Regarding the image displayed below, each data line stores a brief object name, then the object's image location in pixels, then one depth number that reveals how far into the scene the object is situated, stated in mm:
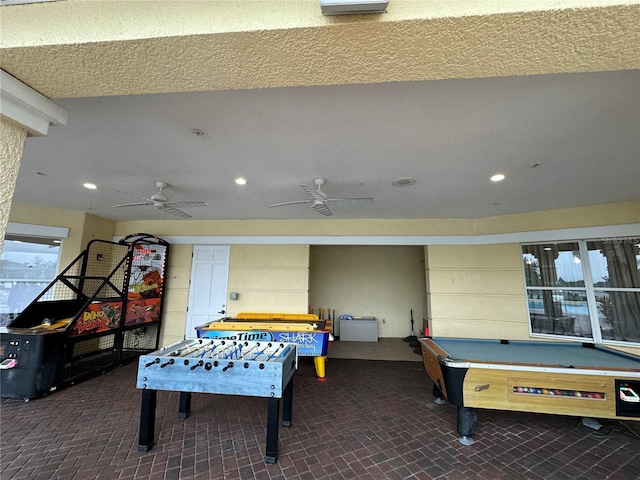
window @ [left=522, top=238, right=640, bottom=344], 4012
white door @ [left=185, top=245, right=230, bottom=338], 5543
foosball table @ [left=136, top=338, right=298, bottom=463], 2330
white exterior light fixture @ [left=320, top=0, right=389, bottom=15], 871
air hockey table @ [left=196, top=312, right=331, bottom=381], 3922
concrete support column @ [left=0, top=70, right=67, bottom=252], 1140
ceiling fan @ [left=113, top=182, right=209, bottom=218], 3443
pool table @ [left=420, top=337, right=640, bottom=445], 2410
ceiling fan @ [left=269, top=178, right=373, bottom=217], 3254
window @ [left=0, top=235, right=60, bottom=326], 4645
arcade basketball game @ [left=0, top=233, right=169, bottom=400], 3410
